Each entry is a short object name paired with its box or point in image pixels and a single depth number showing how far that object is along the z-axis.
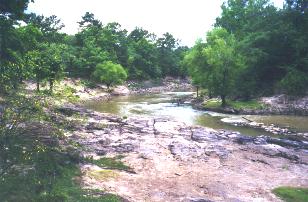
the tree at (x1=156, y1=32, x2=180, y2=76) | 145.38
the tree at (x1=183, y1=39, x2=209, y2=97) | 71.31
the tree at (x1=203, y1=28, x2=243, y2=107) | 64.69
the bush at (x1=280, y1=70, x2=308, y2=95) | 63.06
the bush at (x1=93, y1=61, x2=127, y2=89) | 98.88
